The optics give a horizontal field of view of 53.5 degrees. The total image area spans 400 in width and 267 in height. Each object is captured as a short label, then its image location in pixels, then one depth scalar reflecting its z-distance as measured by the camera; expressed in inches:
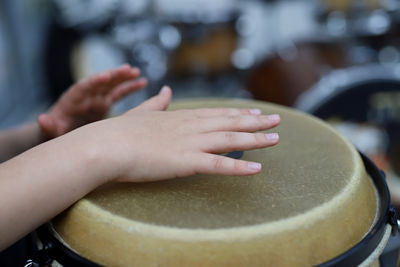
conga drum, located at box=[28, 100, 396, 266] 17.7
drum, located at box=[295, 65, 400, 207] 59.7
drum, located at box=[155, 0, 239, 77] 94.3
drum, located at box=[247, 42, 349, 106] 63.0
